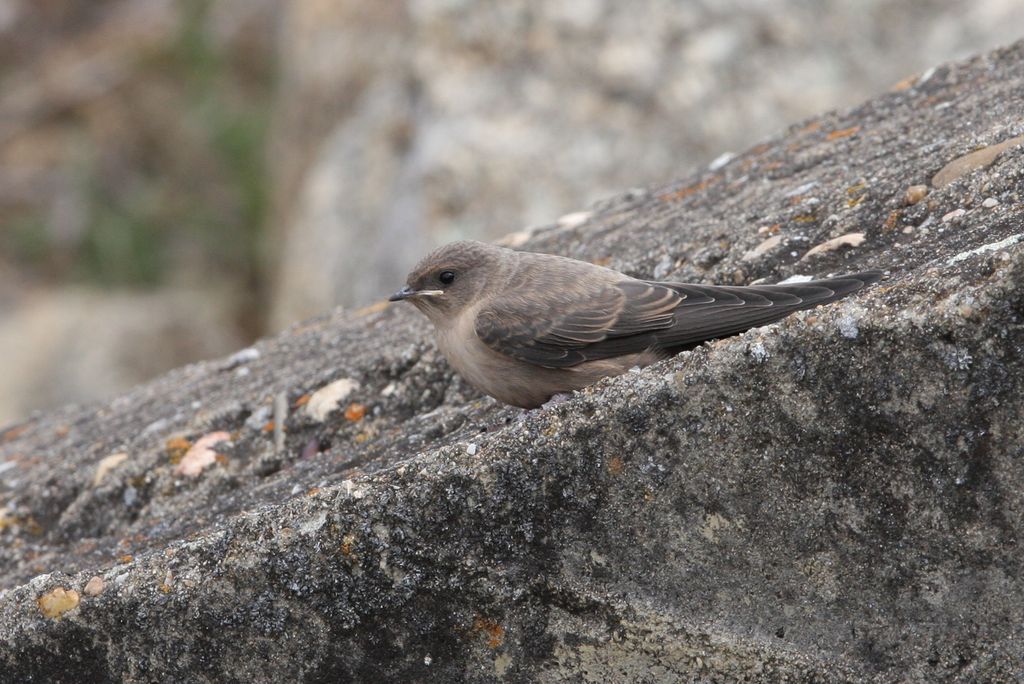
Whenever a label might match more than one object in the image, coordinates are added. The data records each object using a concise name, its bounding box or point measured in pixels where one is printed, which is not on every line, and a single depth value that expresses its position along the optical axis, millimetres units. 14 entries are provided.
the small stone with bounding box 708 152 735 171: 12062
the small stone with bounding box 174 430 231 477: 9305
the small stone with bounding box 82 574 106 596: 6887
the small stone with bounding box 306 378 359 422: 9328
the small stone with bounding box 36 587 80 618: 6902
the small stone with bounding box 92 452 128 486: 9656
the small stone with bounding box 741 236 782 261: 8625
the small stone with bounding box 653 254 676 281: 9562
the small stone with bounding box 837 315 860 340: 5863
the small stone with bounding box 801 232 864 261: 8016
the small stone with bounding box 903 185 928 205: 7855
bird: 7906
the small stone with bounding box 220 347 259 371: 11875
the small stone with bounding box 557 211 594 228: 12663
